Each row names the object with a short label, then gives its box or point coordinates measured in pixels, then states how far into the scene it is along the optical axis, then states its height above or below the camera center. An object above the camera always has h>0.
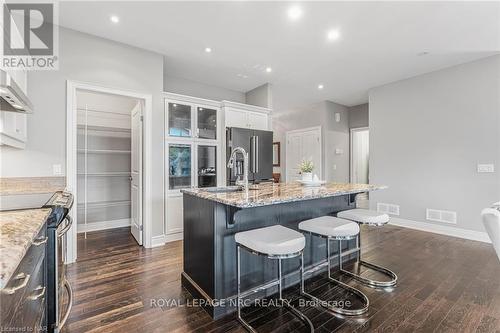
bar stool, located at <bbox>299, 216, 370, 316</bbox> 1.93 -0.58
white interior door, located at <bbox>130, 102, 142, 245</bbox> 3.52 -0.09
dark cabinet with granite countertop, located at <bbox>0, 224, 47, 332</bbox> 0.74 -0.50
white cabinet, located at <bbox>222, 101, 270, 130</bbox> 4.23 +0.99
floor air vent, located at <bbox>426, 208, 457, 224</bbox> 3.99 -0.87
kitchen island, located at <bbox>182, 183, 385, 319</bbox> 1.88 -0.58
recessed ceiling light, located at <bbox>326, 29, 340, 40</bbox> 2.94 +1.72
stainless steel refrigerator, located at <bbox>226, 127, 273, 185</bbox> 4.08 +0.30
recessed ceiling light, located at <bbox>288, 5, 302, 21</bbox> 2.51 +1.72
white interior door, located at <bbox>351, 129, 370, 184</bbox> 6.88 +0.33
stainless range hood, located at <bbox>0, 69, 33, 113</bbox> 1.51 +0.54
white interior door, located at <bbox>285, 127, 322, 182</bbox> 6.46 +0.53
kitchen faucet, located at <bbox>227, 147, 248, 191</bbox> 2.13 +0.02
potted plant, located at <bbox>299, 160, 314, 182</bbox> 2.81 -0.04
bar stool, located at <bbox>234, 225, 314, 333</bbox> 1.63 -0.55
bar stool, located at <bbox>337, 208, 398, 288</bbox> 2.33 -0.57
